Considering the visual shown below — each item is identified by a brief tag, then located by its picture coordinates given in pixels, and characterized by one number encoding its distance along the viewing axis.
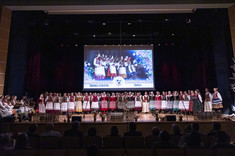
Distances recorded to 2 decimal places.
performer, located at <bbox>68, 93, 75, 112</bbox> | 9.98
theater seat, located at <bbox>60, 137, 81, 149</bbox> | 3.29
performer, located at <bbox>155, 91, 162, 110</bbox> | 10.27
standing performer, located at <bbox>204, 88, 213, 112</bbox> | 8.85
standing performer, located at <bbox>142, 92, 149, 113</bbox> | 10.37
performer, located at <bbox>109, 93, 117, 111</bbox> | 10.11
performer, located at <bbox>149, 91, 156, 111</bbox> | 10.30
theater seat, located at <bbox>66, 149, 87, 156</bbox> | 2.48
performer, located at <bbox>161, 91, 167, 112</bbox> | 10.15
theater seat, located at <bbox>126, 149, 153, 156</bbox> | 2.53
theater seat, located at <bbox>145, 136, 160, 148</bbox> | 3.31
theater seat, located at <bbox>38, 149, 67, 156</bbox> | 2.45
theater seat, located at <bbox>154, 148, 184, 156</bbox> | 2.45
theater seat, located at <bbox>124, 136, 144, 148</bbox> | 3.32
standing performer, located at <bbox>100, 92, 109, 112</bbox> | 10.10
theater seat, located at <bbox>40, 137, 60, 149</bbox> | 3.29
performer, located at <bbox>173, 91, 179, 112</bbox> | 9.75
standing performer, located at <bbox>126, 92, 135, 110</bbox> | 10.09
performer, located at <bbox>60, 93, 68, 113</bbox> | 9.73
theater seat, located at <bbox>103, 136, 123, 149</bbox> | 3.37
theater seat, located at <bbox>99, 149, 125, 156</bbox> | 2.54
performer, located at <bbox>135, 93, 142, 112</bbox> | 10.37
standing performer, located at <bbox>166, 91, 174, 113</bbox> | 9.98
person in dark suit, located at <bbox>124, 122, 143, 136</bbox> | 3.74
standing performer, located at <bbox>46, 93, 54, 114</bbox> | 9.41
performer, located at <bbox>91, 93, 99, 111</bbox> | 10.11
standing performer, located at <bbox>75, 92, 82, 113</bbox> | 10.23
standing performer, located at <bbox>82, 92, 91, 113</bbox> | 10.22
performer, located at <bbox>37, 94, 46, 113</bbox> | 9.05
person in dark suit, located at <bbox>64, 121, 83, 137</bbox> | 3.76
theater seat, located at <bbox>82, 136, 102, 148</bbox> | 3.33
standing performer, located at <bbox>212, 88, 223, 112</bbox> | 8.32
